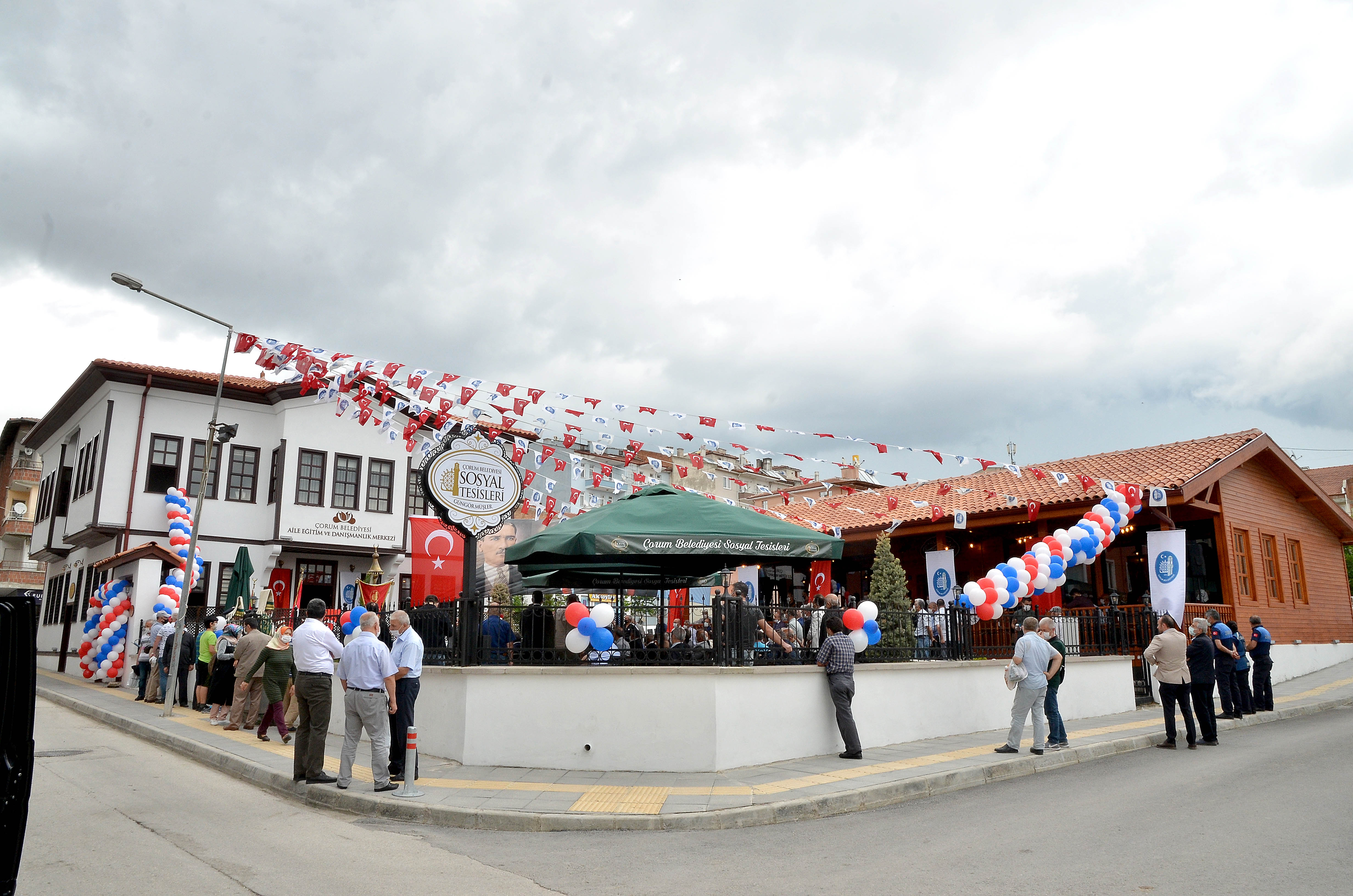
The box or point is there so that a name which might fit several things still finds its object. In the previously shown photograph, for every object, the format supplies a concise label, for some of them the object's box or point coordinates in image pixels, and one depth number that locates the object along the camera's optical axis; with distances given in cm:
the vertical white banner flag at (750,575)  2002
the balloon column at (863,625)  1091
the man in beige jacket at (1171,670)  1176
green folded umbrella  2031
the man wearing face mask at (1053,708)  1102
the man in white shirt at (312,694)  911
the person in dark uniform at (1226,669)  1424
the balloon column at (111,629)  2145
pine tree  1772
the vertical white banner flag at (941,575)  2092
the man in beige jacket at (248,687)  1306
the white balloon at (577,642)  990
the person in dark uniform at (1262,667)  1467
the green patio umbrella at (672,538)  1022
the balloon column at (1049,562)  1354
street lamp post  1437
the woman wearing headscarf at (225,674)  1510
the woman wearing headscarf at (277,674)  1184
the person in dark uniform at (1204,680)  1190
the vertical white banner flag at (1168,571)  1744
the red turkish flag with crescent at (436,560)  2150
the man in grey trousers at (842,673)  1024
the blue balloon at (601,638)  992
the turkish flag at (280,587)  2575
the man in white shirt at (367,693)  873
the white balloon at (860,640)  1088
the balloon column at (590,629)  988
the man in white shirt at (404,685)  928
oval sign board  1143
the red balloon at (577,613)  997
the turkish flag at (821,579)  2203
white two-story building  2452
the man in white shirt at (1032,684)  1058
